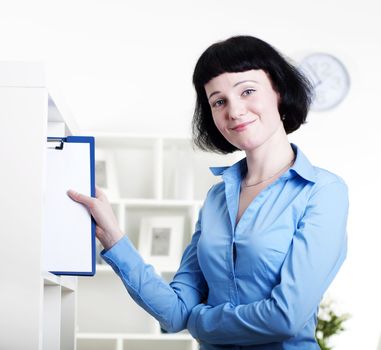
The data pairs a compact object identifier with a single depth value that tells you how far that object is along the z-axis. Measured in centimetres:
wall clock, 422
